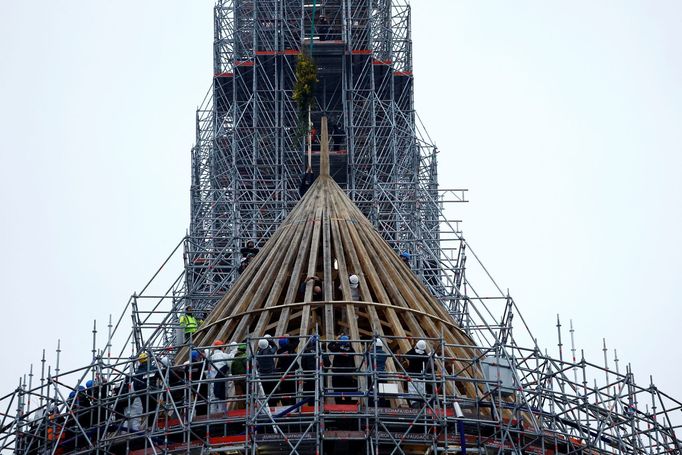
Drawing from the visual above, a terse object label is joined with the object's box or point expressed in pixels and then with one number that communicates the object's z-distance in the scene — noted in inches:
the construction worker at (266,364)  1948.8
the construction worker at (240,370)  1946.4
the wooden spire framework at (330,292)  2130.9
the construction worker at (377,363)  1905.8
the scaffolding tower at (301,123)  2999.5
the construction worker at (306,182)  2554.1
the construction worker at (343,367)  1958.7
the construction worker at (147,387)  1955.0
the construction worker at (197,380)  1937.7
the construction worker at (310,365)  1918.1
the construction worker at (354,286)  2175.2
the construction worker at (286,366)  1957.4
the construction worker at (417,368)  1937.5
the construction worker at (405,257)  2450.8
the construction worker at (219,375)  1966.0
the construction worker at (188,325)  2300.7
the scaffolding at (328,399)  1918.1
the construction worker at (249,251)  2447.1
